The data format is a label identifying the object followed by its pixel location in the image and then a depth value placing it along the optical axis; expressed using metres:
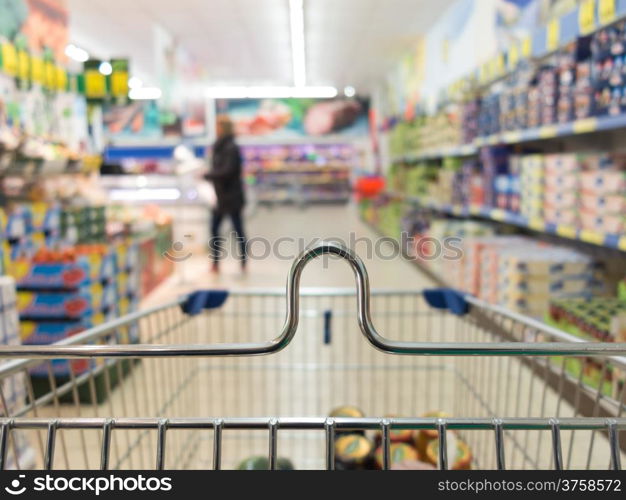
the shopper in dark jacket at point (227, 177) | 6.46
